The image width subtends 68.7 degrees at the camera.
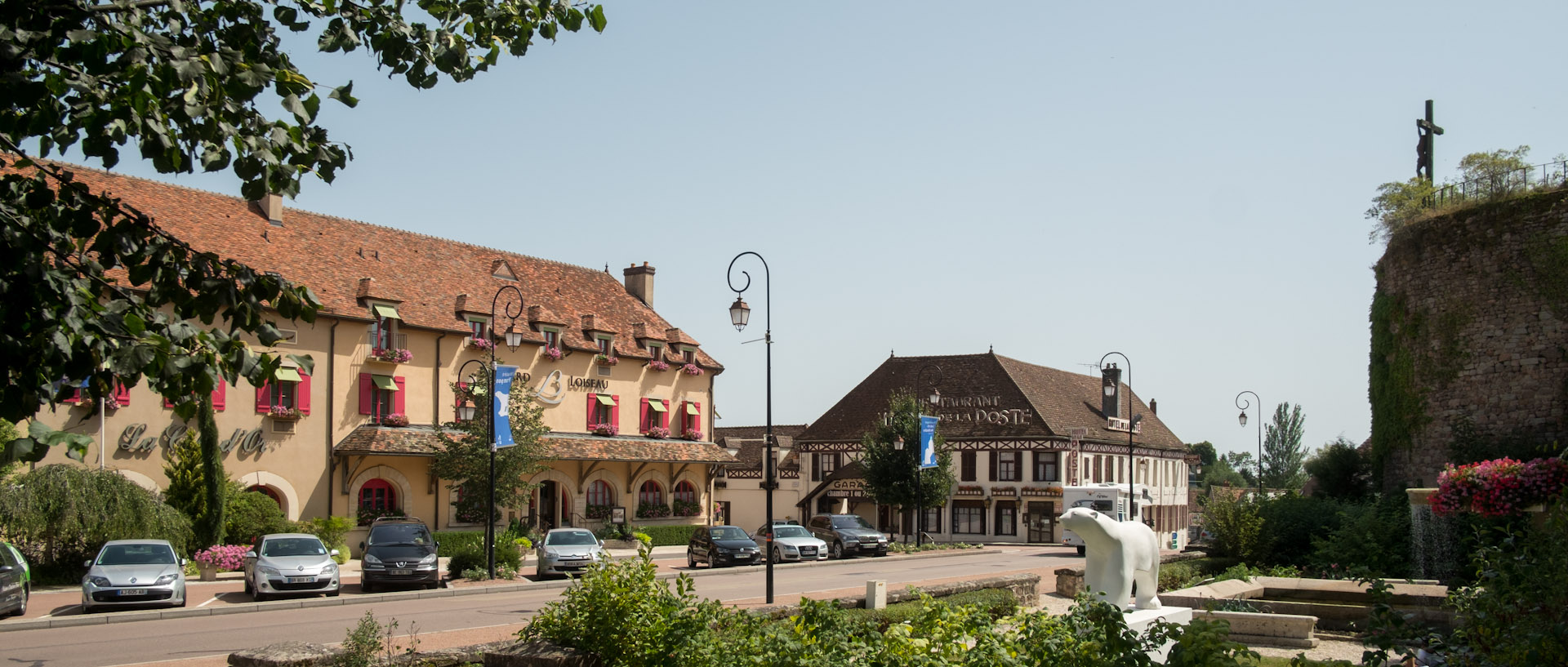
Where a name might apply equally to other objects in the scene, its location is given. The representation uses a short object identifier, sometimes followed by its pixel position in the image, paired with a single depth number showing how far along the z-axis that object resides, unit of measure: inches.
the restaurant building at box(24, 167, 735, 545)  1305.4
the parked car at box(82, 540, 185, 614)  780.6
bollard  675.4
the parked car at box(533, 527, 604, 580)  1121.4
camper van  1758.1
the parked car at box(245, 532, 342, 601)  883.4
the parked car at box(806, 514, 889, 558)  1565.0
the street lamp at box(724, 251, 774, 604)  874.8
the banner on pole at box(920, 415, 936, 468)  1651.1
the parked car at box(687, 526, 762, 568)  1298.0
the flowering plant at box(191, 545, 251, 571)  1054.4
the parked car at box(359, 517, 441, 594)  967.0
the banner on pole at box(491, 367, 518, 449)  1121.4
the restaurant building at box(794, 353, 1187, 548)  2233.0
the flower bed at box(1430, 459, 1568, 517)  728.3
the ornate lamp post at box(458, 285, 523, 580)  1067.9
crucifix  1288.1
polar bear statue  559.5
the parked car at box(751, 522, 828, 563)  1427.2
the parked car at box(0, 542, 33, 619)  736.3
